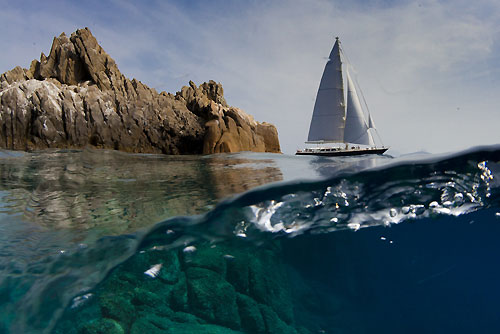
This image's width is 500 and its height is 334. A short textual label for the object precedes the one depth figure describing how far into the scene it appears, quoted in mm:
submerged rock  6539
